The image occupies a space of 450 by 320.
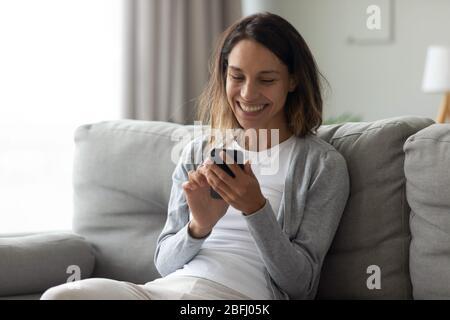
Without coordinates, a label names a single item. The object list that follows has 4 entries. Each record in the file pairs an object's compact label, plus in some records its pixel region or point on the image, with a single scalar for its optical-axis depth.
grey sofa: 2.44
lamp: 4.16
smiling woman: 2.37
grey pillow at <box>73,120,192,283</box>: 2.88
